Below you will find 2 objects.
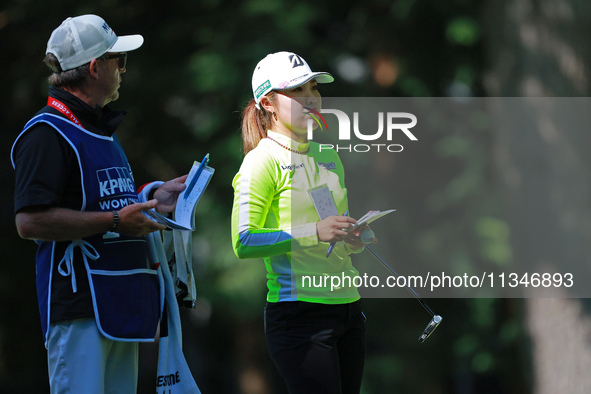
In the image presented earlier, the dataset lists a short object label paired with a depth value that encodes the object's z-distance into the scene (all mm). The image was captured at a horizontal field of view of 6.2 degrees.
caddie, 15618
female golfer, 15769
